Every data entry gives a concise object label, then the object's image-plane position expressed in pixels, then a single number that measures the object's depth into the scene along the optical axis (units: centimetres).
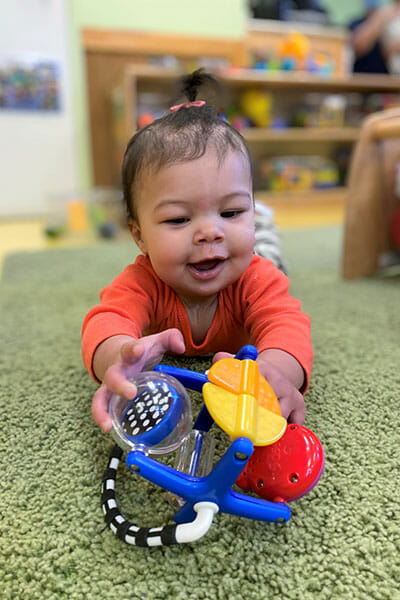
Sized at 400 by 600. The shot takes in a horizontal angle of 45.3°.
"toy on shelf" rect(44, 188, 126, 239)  206
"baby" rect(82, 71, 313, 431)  52
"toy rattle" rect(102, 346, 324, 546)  37
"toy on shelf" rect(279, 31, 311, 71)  269
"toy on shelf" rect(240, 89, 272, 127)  272
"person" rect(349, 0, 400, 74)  294
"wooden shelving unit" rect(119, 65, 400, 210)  251
